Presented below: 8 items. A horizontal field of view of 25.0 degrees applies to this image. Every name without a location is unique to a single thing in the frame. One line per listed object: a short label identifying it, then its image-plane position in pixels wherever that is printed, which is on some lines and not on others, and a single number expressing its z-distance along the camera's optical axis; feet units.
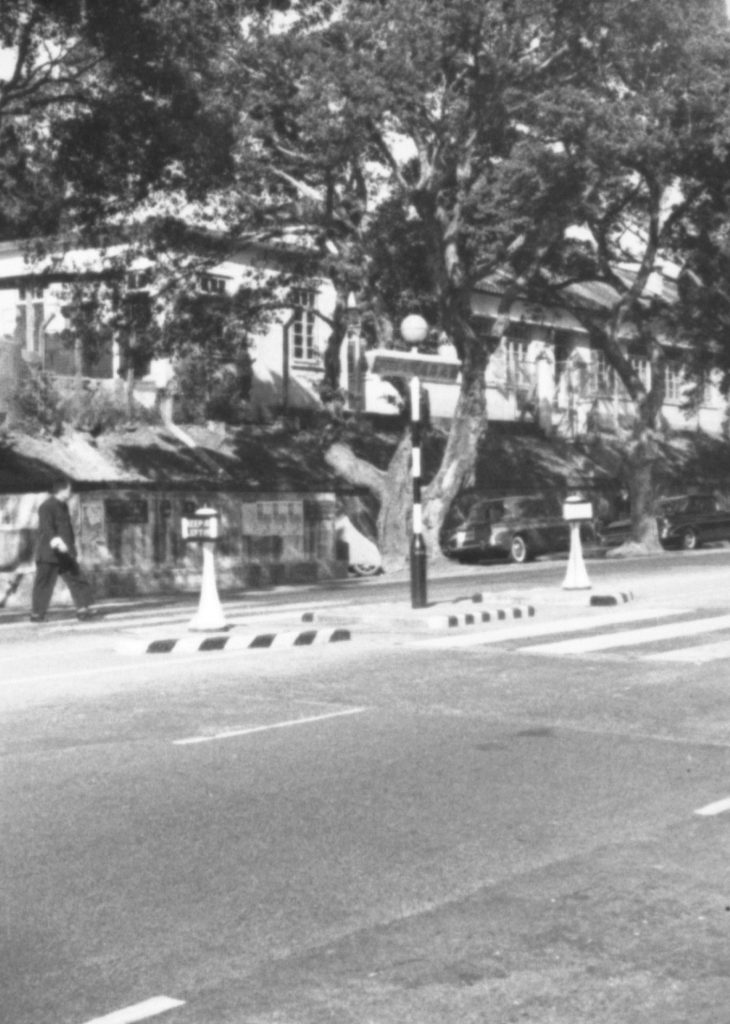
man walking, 63.67
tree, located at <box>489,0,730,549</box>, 100.89
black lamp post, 60.95
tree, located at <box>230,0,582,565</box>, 95.45
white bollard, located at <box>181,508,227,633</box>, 53.28
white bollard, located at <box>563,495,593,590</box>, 67.97
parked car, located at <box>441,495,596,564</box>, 124.06
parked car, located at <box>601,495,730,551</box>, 137.80
